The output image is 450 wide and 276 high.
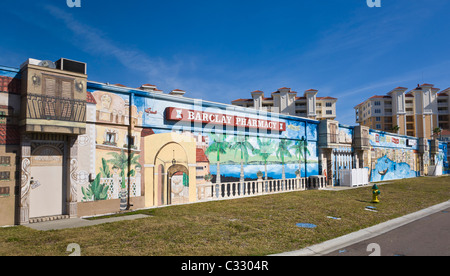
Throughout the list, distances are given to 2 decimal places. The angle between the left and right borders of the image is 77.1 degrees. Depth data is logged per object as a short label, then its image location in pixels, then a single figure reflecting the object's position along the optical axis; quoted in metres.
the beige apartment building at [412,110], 85.19
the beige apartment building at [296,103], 84.56
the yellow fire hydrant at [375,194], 14.35
